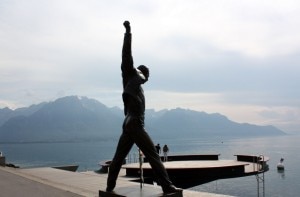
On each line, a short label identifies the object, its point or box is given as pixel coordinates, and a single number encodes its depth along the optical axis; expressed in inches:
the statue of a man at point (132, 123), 348.2
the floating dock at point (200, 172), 902.2
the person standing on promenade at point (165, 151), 1248.9
